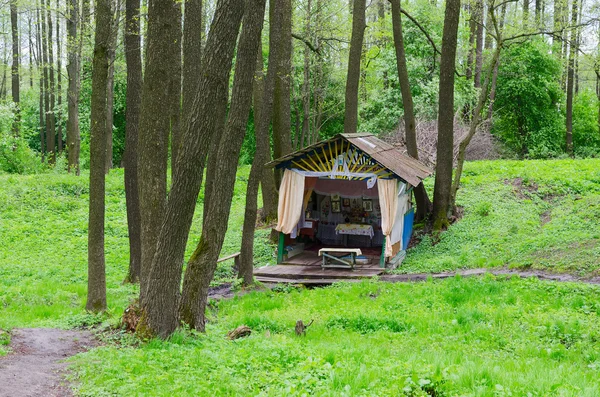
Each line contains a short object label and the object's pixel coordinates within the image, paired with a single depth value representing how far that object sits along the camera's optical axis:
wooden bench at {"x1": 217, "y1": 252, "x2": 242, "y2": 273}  16.57
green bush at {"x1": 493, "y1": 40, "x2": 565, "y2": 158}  33.94
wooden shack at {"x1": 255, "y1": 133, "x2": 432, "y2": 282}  16.69
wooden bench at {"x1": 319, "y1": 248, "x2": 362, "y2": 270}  16.78
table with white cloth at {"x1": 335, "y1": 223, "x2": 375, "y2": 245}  19.03
